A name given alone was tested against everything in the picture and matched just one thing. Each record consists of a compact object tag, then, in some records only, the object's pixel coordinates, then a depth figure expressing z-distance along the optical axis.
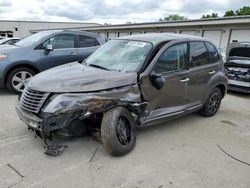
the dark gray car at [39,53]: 4.52
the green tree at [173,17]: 49.00
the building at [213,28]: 10.82
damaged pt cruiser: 2.44
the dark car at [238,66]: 5.59
